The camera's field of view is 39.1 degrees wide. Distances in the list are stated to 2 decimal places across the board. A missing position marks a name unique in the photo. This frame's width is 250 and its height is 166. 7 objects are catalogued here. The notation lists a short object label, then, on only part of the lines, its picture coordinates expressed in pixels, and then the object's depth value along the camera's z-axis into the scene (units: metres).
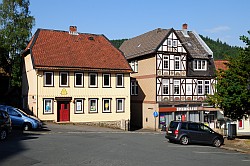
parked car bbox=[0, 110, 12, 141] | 19.71
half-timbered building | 43.34
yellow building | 35.84
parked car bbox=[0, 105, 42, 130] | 27.14
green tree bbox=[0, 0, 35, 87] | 44.00
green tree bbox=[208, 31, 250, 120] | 24.72
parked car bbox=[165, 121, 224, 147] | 23.94
